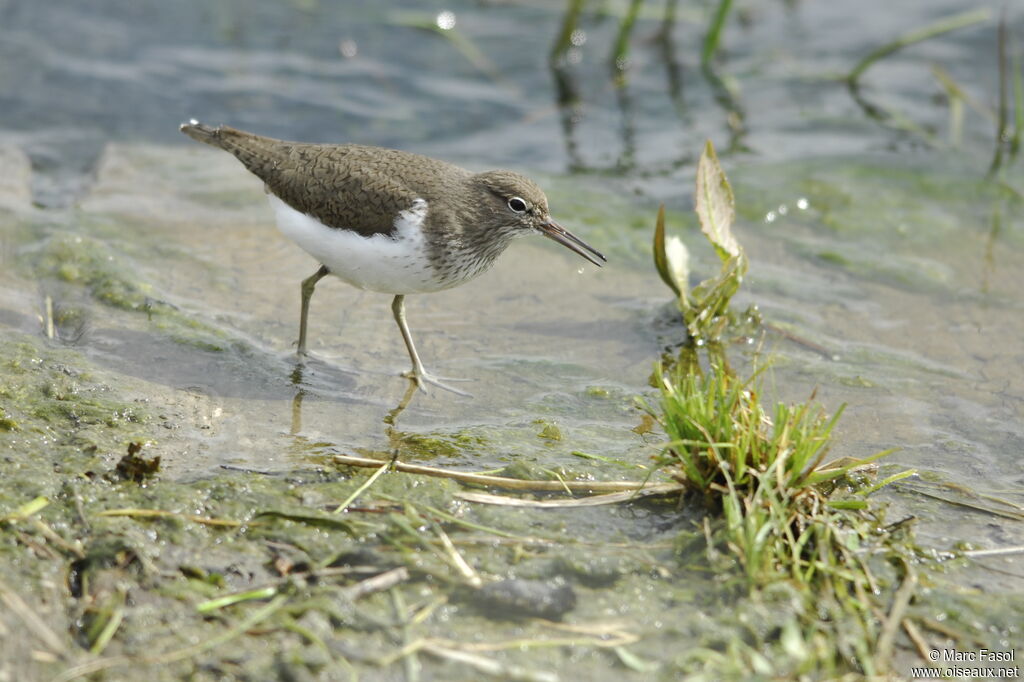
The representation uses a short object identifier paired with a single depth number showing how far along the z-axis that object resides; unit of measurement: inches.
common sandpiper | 420.5
